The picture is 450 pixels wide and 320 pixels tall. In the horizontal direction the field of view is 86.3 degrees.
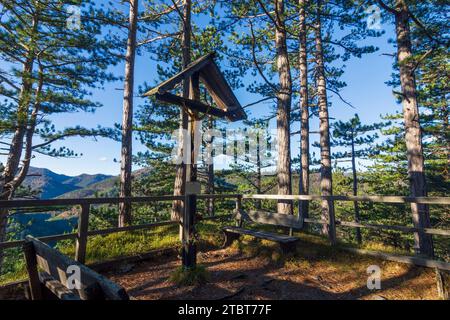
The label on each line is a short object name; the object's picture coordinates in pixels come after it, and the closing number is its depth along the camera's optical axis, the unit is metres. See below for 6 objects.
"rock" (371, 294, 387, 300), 3.91
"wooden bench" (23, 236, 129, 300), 1.79
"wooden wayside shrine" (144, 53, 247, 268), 4.61
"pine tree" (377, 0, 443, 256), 7.70
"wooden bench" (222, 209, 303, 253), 5.65
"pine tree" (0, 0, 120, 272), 9.47
